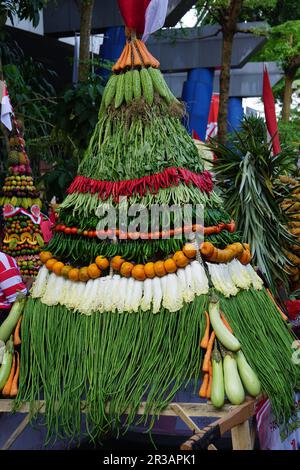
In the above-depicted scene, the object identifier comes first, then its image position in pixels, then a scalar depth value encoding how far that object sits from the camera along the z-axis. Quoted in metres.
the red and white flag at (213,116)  13.98
